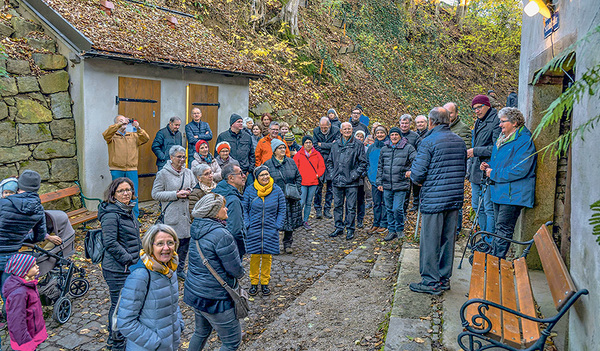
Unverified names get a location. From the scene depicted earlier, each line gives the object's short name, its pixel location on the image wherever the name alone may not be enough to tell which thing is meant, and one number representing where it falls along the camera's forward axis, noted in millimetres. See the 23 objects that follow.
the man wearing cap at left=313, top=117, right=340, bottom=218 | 10266
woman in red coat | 9398
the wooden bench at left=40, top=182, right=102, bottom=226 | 8078
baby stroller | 5434
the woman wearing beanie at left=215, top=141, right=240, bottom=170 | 8000
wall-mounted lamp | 5743
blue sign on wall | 5492
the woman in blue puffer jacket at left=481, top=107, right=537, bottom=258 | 5406
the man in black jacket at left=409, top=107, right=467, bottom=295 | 5129
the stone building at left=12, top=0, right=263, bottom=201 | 8867
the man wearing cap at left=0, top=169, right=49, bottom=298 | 5004
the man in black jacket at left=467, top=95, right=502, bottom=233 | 6404
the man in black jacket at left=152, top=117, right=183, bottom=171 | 9328
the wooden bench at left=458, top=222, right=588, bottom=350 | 3304
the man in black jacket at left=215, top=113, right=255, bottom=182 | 9359
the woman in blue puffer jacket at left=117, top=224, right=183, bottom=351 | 3379
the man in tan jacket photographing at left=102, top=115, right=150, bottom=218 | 8664
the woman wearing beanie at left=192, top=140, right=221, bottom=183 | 7812
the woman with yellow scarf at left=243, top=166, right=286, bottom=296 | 6105
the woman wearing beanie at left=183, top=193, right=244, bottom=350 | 4055
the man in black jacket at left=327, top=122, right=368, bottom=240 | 8648
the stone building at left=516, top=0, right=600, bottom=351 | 3195
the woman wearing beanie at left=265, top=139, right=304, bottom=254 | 7882
